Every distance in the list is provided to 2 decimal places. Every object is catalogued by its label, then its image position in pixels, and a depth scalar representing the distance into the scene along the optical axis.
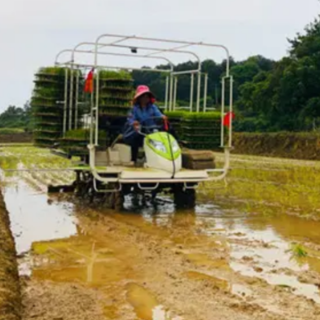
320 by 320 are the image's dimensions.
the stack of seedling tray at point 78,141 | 10.55
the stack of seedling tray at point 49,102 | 11.59
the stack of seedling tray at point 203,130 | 10.87
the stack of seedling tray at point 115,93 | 10.46
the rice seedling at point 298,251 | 6.71
